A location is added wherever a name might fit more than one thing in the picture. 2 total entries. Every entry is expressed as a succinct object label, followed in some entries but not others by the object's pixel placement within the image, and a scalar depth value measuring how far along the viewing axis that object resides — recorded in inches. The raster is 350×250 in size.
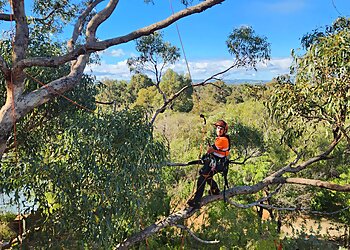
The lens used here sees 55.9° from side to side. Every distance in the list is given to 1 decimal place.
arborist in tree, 145.3
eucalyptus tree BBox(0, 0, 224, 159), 128.2
